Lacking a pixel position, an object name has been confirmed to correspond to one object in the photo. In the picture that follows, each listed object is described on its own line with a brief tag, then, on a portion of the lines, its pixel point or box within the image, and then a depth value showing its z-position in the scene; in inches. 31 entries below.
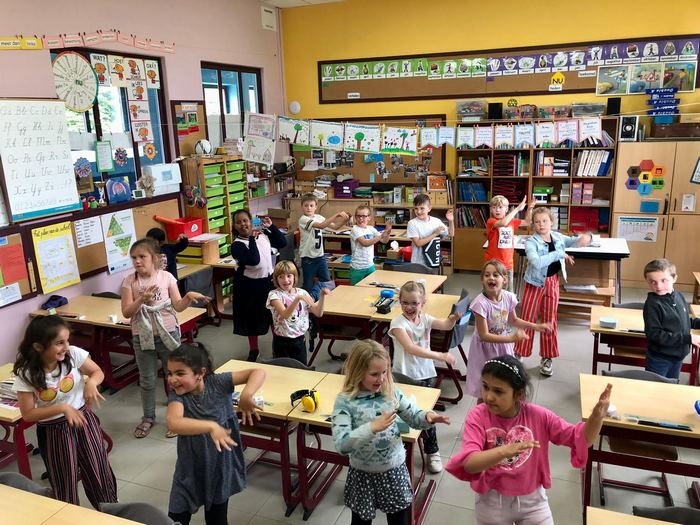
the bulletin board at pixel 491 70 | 287.9
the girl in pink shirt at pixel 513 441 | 86.5
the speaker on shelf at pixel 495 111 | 307.6
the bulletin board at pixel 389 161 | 334.0
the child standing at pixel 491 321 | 148.3
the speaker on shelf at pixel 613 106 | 289.1
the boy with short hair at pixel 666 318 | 146.9
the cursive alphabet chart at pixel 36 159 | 188.4
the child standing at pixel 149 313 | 158.6
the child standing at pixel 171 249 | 222.7
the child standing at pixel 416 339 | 141.7
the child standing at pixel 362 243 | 232.8
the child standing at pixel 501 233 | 224.8
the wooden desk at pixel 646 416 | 116.0
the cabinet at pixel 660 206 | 281.0
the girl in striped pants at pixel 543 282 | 193.0
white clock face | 206.5
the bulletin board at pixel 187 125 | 269.0
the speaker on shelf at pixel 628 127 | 285.7
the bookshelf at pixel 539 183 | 298.8
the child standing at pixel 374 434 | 94.7
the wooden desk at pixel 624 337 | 169.3
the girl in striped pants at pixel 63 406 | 113.8
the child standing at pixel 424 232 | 237.3
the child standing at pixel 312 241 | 240.7
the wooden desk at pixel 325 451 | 123.5
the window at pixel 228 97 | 299.7
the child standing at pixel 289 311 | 166.9
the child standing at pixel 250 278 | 207.8
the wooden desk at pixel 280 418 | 130.9
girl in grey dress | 99.2
